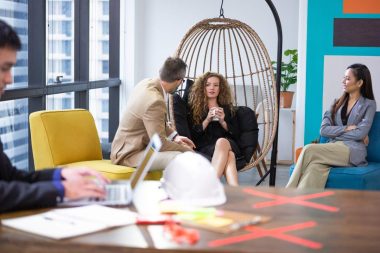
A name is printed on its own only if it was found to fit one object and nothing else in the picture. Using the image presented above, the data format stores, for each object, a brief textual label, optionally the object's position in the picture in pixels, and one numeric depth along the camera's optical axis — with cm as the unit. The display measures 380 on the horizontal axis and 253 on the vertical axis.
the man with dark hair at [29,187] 239
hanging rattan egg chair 881
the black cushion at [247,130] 628
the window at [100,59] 830
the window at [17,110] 578
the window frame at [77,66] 618
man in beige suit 531
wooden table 207
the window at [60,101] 684
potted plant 847
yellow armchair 484
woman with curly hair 626
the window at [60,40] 674
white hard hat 266
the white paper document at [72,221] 220
